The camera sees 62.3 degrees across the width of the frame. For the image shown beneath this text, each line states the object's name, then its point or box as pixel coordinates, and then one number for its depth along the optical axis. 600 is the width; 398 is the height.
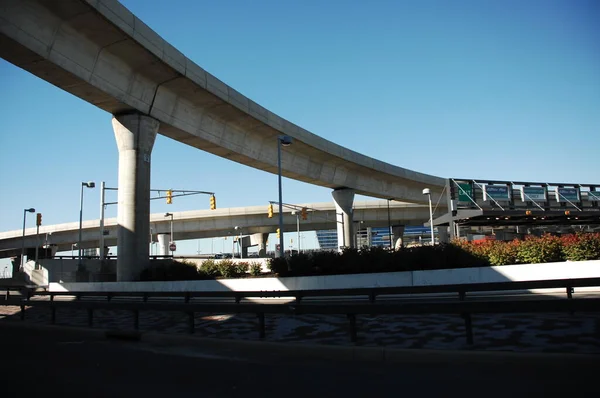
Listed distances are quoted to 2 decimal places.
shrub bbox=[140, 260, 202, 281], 25.47
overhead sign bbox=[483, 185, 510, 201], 40.33
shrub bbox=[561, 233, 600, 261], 19.11
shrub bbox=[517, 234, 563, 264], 19.77
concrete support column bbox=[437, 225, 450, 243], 84.45
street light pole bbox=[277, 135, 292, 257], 25.53
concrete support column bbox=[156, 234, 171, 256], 77.69
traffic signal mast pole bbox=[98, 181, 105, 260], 40.48
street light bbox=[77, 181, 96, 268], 43.68
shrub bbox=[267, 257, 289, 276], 23.89
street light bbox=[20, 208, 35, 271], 53.01
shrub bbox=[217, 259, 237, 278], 27.70
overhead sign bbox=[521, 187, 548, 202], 44.59
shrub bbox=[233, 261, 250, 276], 28.48
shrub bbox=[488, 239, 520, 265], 20.42
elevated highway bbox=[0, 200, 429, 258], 73.69
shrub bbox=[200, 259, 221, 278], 27.92
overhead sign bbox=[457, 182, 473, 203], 38.22
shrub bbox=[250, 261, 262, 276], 28.15
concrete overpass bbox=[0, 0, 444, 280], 18.78
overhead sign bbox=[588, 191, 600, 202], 52.55
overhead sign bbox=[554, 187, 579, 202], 47.78
